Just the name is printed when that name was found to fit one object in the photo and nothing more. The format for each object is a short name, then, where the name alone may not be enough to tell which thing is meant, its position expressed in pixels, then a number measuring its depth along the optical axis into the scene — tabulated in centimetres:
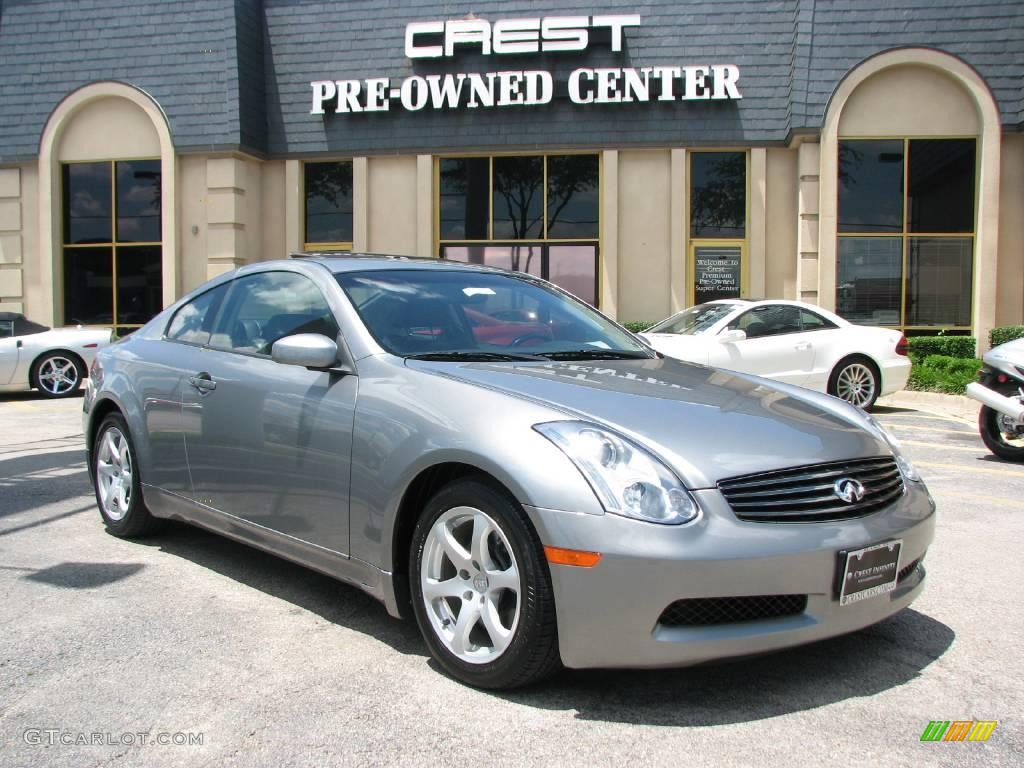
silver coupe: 286
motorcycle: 776
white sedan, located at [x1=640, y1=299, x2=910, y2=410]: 1127
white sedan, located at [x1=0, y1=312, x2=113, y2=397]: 1347
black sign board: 1752
